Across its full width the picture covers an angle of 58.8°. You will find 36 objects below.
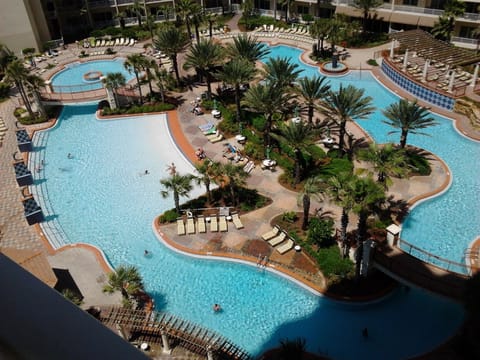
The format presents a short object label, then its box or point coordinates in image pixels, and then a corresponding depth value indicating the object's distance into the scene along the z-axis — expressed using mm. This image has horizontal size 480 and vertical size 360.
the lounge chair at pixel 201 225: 28438
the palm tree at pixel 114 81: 42594
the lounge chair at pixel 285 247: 26406
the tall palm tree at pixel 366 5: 52156
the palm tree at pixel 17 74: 40750
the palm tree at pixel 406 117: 31438
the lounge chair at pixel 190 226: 28500
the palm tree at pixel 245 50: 42094
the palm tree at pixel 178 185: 28188
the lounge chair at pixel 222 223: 28453
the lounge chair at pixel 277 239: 26969
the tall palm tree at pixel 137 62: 42897
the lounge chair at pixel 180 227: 28484
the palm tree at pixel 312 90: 35156
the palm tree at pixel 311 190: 25281
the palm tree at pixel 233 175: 28516
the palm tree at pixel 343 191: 22078
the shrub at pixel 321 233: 26016
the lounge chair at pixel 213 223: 28406
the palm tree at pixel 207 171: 28969
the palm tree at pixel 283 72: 38125
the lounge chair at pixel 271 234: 27336
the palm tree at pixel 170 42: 45250
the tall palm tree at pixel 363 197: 21688
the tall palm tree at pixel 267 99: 33719
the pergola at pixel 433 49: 41938
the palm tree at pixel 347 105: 32156
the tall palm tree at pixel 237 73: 37750
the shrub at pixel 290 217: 28438
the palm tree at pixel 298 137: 30156
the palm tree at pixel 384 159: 26970
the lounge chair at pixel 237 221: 28500
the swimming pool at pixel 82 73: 49678
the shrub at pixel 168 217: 29672
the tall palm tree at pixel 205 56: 42219
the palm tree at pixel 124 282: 22297
